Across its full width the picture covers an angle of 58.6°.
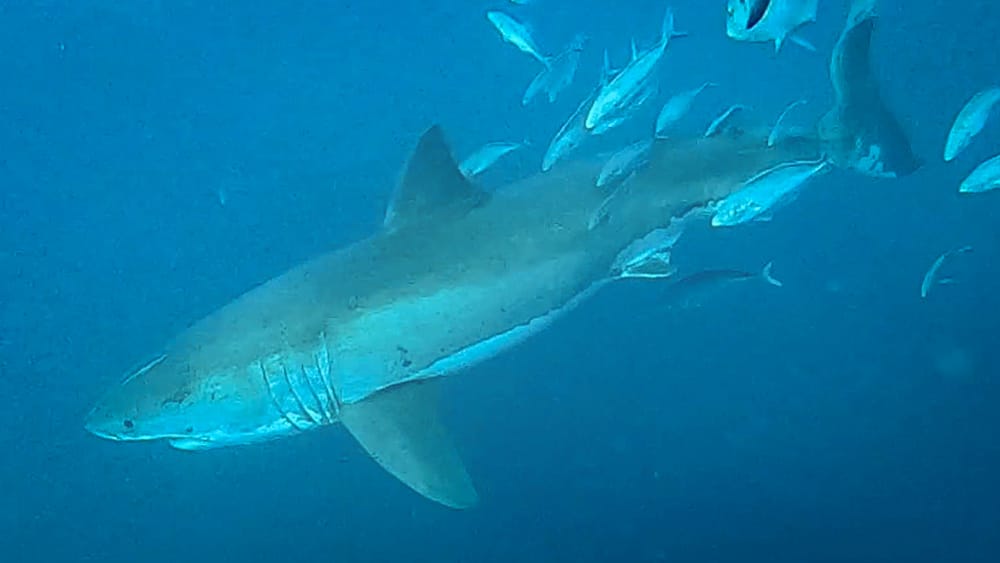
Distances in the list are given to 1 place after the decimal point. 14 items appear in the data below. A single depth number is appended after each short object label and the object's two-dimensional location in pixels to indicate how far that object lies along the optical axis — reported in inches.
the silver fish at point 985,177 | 202.8
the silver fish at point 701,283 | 211.0
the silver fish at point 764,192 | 181.9
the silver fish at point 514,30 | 268.4
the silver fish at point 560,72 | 275.6
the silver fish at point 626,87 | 209.5
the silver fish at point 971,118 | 209.2
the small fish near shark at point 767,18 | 135.2
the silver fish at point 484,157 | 274.1
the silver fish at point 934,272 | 264.3
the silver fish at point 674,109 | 252.2
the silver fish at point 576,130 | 221.5
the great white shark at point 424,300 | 180.2
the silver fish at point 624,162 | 191.8
